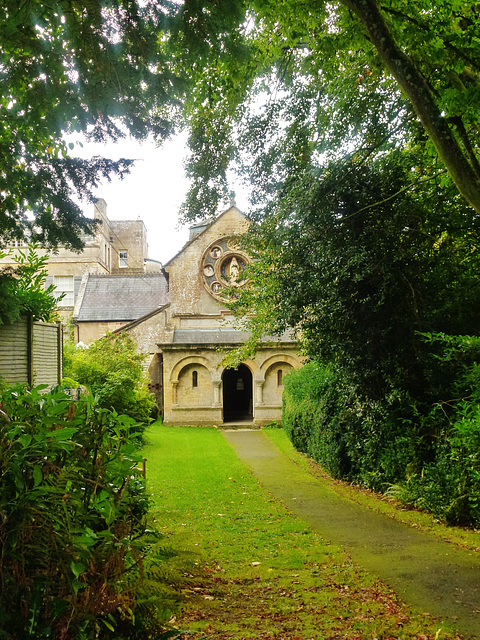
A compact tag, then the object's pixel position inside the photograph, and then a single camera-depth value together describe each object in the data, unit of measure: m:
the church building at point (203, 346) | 24.28
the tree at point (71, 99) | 4.96
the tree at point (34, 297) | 6.55
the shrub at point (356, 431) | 9.62
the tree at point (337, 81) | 5.34
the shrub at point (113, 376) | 15.80
